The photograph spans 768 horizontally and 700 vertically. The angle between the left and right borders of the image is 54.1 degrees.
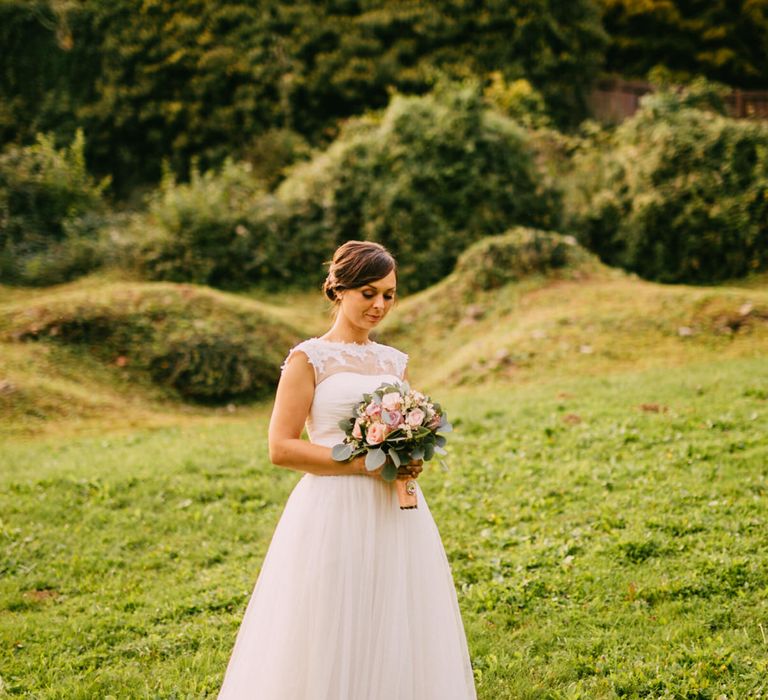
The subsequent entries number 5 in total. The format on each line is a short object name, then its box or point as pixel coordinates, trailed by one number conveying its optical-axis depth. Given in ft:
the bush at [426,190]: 49.83
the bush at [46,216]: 47.29
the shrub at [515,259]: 41.86
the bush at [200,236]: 46.93
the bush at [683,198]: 46.55
